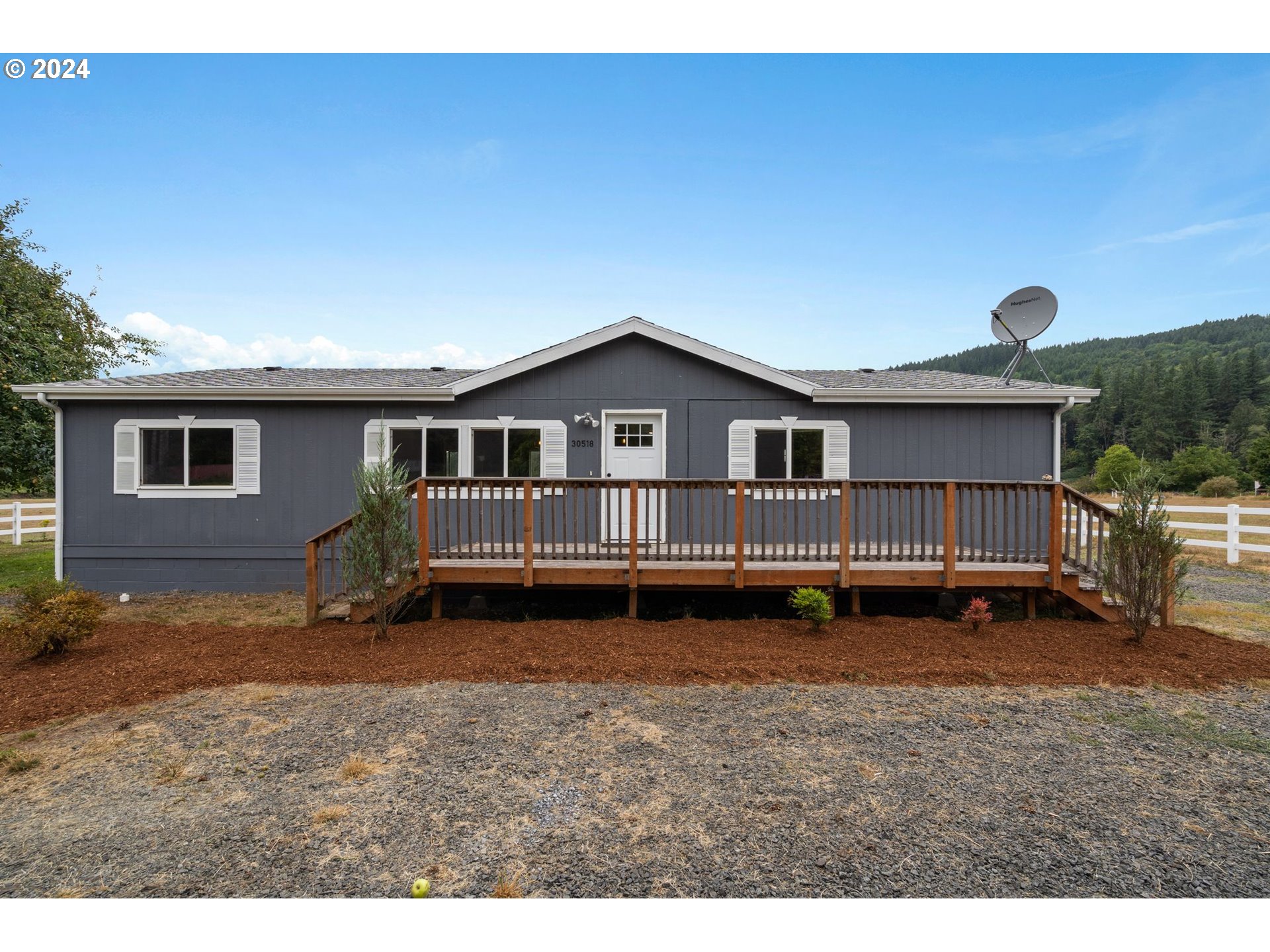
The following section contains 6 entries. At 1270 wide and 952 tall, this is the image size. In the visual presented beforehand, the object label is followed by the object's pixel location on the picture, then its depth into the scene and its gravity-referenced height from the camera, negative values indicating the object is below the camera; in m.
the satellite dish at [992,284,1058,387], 9.00 +2.50
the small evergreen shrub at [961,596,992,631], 5.70 -1.36
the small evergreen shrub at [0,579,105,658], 4.99 -1.31
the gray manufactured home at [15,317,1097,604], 8.19 +0.44
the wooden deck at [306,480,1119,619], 6.18 -0.96
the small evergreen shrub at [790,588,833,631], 5.66 -1.28
